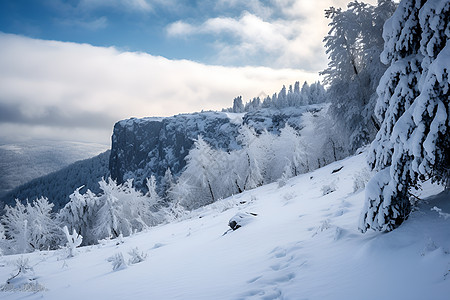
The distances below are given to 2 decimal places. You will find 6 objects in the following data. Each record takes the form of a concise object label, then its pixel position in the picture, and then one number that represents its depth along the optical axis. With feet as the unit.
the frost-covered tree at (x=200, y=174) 113.80
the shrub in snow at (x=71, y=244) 34.22
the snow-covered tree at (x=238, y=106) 542.57
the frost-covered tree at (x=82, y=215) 90.07
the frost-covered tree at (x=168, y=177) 150.59
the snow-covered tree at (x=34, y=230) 93.15
